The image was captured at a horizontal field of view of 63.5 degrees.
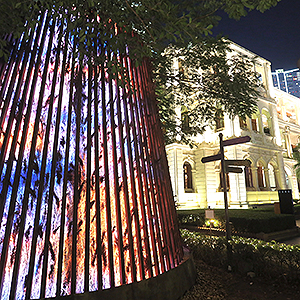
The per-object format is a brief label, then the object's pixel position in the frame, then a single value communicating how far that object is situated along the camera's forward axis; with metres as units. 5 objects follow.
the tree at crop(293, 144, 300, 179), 28.15
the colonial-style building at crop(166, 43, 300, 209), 21.25
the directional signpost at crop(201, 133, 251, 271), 5.09
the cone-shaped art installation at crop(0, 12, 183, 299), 2.31
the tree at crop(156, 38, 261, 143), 5.95
